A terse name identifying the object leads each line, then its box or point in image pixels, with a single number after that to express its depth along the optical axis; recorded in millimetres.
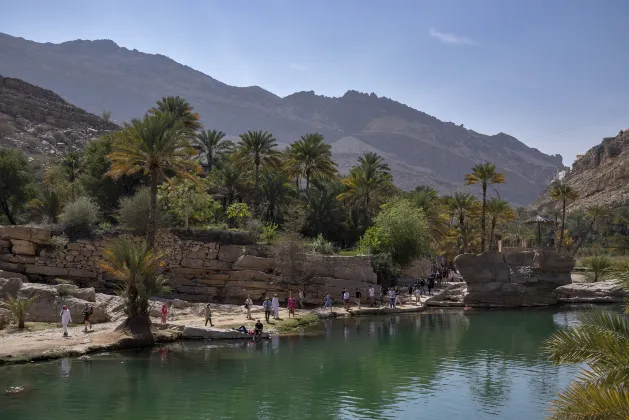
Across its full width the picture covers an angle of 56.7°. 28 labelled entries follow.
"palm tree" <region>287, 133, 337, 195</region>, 46688
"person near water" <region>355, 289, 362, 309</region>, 34719
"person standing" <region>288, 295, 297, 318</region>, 30734
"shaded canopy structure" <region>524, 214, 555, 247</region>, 57062
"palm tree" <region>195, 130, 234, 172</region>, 52906
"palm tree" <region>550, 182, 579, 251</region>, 54156
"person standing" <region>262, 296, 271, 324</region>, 28273
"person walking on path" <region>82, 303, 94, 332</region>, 23734
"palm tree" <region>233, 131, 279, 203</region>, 43844
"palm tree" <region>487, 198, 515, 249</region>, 51406
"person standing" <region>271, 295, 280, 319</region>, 28892
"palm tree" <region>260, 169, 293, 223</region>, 46625
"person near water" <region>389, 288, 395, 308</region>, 34938
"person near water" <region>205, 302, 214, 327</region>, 26250
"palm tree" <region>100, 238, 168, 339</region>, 22547
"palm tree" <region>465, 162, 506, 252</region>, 44469
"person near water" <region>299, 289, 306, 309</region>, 33594
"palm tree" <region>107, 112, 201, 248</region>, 27500
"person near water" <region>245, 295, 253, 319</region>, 28855
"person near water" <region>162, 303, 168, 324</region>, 25497
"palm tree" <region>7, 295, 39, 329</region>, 23203
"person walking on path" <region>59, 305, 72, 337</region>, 22359
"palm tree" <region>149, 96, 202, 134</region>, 44812
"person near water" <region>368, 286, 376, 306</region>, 35625
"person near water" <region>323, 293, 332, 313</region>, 32938
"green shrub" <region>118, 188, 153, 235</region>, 35156
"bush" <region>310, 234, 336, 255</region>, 37541
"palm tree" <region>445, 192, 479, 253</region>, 53125
